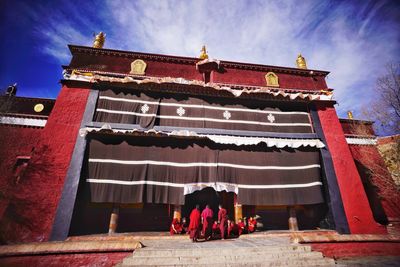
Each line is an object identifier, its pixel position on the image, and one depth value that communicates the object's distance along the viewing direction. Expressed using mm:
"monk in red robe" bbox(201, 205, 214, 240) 6648
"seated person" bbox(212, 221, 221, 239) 7172
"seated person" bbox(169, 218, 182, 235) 7125
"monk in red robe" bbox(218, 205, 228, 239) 6815
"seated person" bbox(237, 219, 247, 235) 7293
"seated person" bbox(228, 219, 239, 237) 7129
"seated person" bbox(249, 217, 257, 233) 7590
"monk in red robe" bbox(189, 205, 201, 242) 6402
